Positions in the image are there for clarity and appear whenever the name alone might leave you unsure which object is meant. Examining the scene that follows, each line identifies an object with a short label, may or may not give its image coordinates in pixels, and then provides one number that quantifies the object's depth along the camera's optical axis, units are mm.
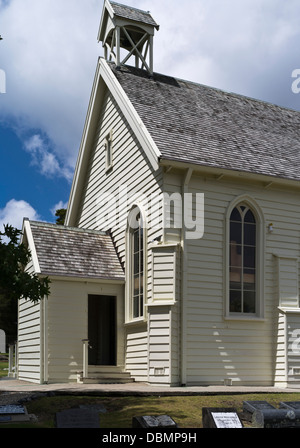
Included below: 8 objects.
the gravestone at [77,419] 9695
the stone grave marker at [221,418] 10172
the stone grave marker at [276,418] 10844
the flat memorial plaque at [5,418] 10692
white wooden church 17750
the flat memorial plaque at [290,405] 11602
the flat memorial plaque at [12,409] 11117
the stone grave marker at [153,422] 9633
